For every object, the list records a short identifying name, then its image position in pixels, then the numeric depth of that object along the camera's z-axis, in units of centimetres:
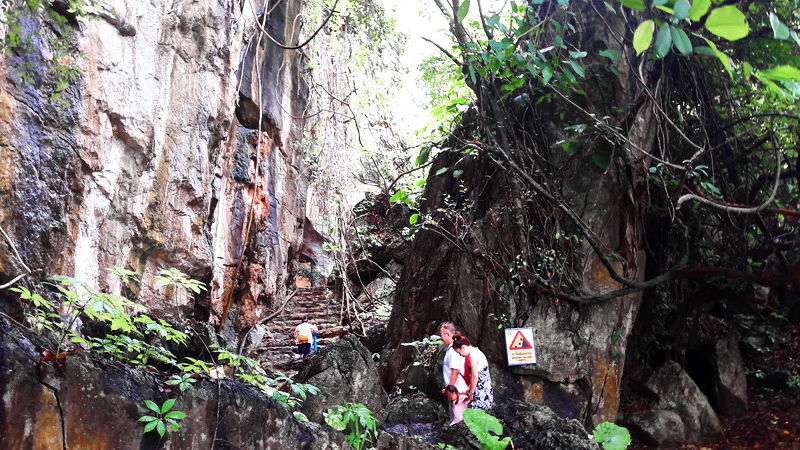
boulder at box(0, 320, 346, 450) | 237
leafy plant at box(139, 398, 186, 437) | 256
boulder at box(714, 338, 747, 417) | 712
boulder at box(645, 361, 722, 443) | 667
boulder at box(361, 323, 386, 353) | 855
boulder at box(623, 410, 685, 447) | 638
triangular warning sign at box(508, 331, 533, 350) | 619
